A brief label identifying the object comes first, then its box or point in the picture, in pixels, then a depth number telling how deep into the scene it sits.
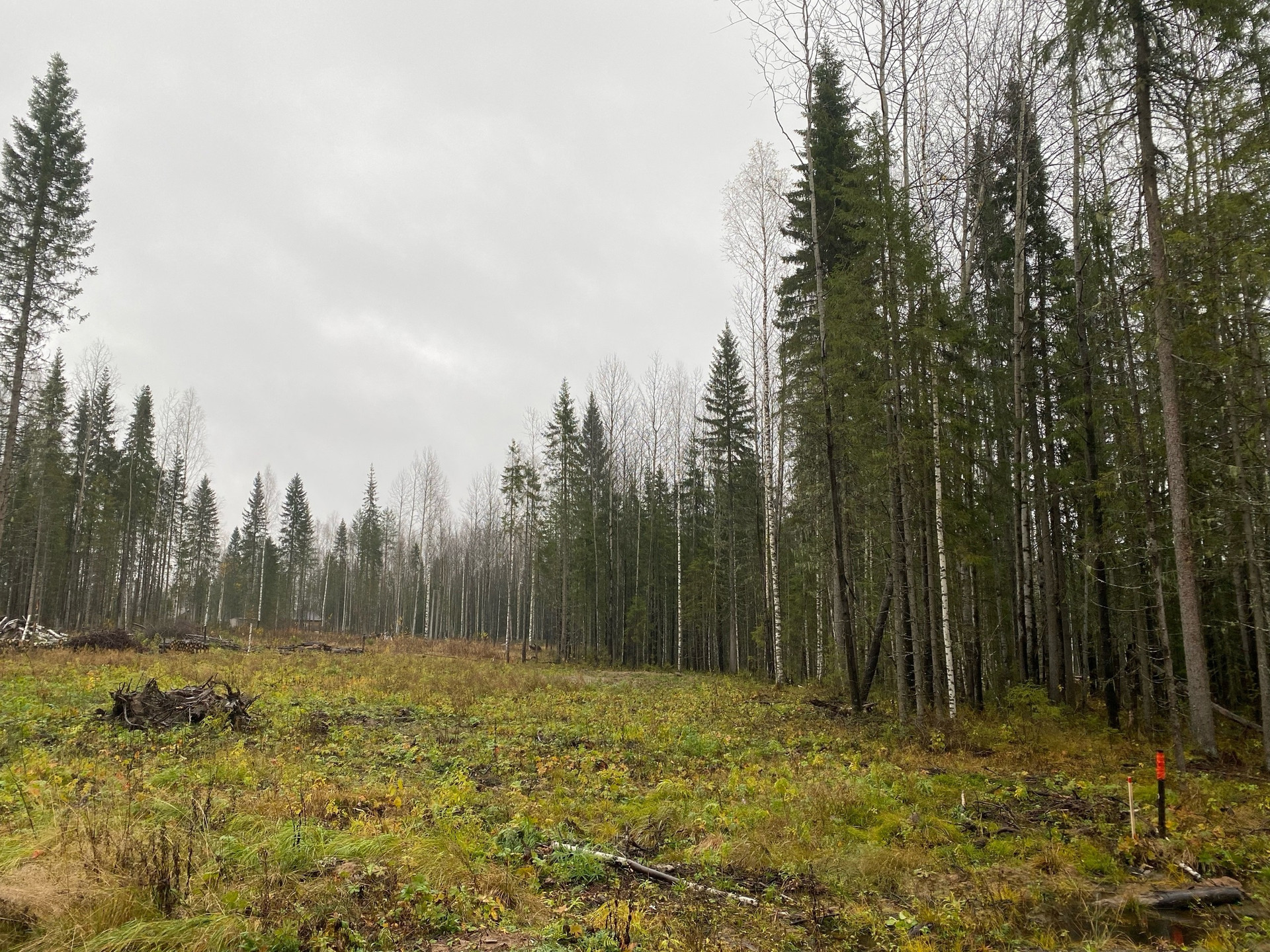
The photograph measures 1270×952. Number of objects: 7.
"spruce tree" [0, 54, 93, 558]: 18.88
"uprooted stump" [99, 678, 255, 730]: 10.39
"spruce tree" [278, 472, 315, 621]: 58.44
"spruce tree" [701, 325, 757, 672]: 29.12
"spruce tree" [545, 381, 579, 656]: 33.56
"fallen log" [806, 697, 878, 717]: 14.37
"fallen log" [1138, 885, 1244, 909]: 5.15
